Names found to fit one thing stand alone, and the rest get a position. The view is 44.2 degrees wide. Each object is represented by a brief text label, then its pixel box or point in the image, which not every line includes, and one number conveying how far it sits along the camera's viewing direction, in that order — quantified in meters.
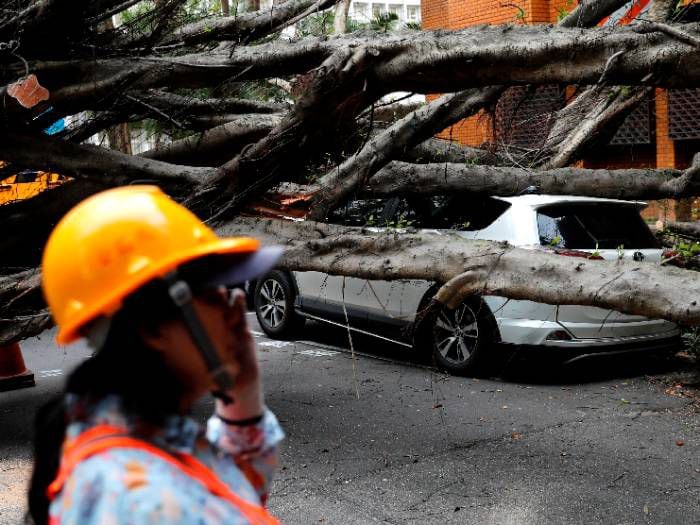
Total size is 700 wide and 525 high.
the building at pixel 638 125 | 14.06
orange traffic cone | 8.98
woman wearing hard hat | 1.34
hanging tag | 6.48
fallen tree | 5.31
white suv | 8.29
